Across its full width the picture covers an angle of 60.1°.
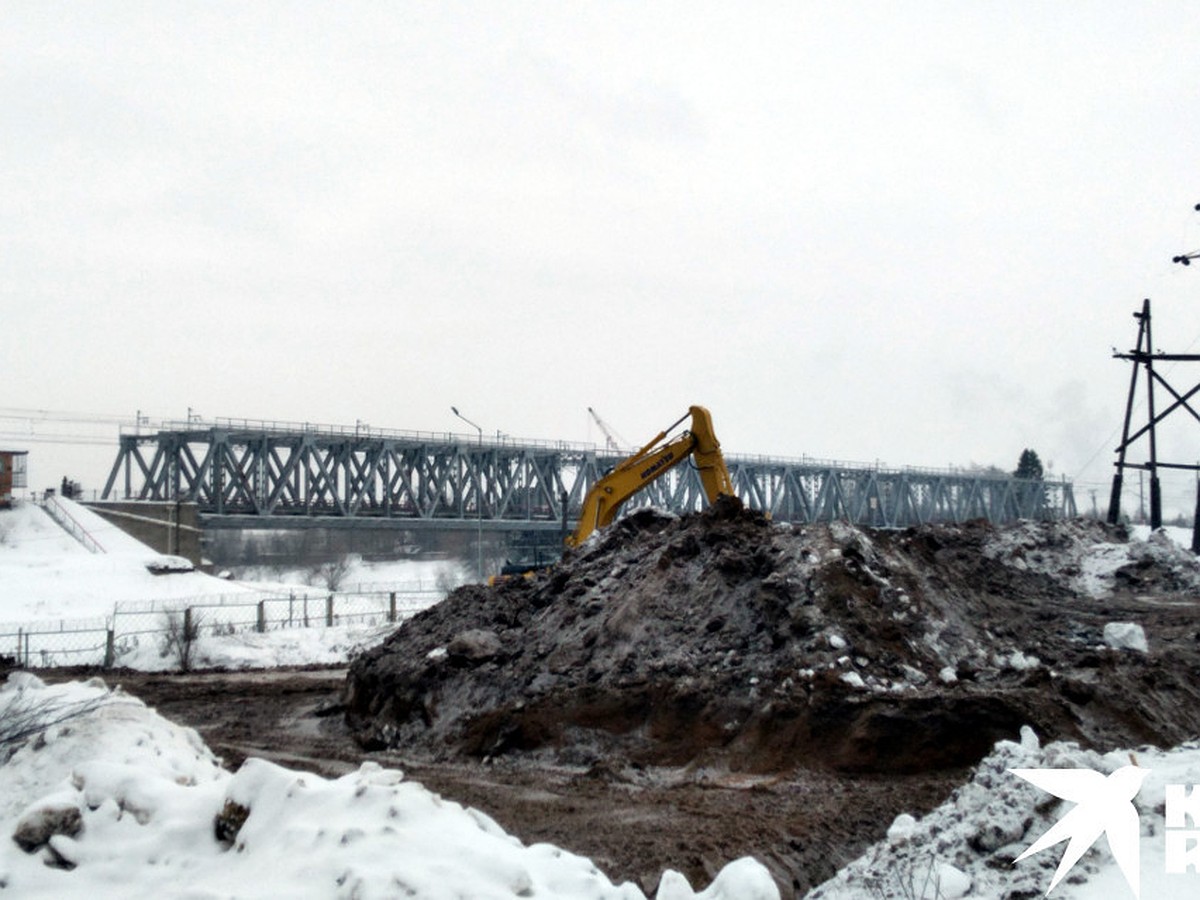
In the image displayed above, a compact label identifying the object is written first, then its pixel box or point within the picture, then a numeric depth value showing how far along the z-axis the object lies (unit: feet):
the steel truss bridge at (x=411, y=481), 177.37
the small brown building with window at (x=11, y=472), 159.53
